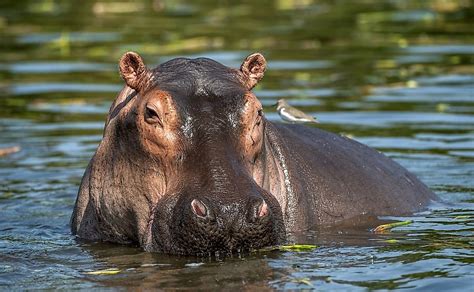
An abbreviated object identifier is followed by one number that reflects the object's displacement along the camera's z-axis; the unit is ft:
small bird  74.64
